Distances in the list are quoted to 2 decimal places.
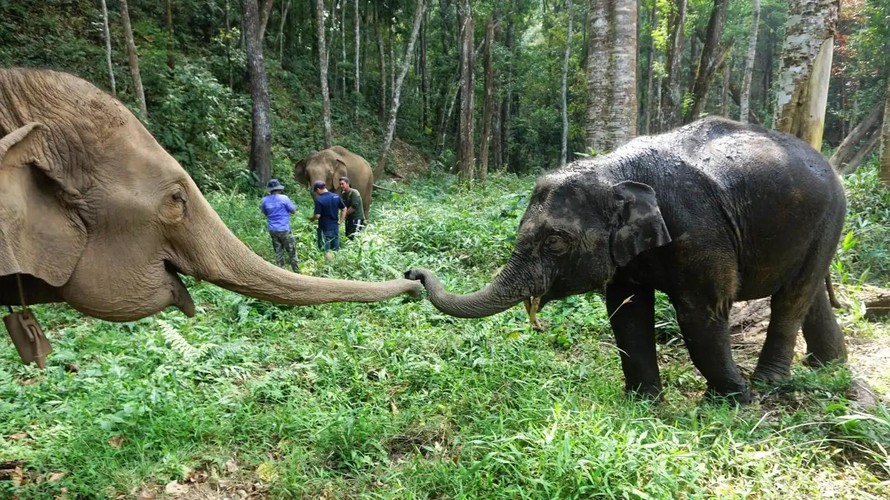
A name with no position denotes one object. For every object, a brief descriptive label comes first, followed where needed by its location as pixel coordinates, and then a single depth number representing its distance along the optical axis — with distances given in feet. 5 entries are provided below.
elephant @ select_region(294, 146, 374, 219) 44.86
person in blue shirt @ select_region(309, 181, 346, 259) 28.68
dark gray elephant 11.53
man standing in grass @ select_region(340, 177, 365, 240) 32.35
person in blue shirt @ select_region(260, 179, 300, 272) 25.12
